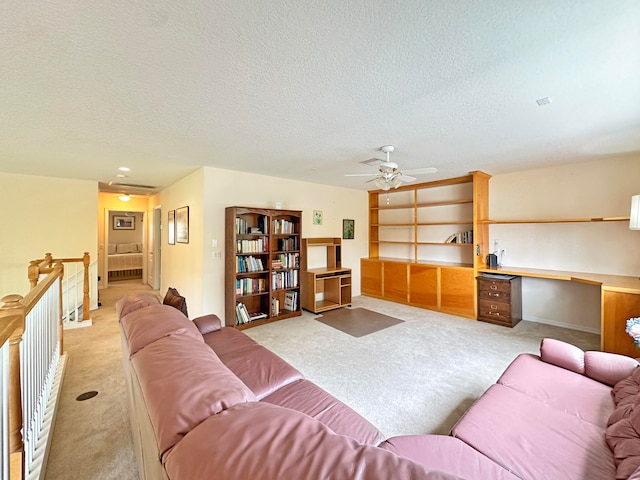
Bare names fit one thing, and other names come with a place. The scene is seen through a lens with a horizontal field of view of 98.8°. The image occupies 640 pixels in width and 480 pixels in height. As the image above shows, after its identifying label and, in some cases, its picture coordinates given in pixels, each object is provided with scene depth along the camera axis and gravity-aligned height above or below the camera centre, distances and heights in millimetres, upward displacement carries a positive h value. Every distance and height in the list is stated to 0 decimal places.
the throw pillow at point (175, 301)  2457 -536
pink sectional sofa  602 -856
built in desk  2830 -775
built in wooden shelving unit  4609 -53
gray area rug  3984 -1274
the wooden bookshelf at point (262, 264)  4074 -355
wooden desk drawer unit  4094 -910
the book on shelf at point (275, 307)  4418 -1070
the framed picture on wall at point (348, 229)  5941 +264
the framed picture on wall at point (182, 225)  4539 +299
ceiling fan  3121 +760
